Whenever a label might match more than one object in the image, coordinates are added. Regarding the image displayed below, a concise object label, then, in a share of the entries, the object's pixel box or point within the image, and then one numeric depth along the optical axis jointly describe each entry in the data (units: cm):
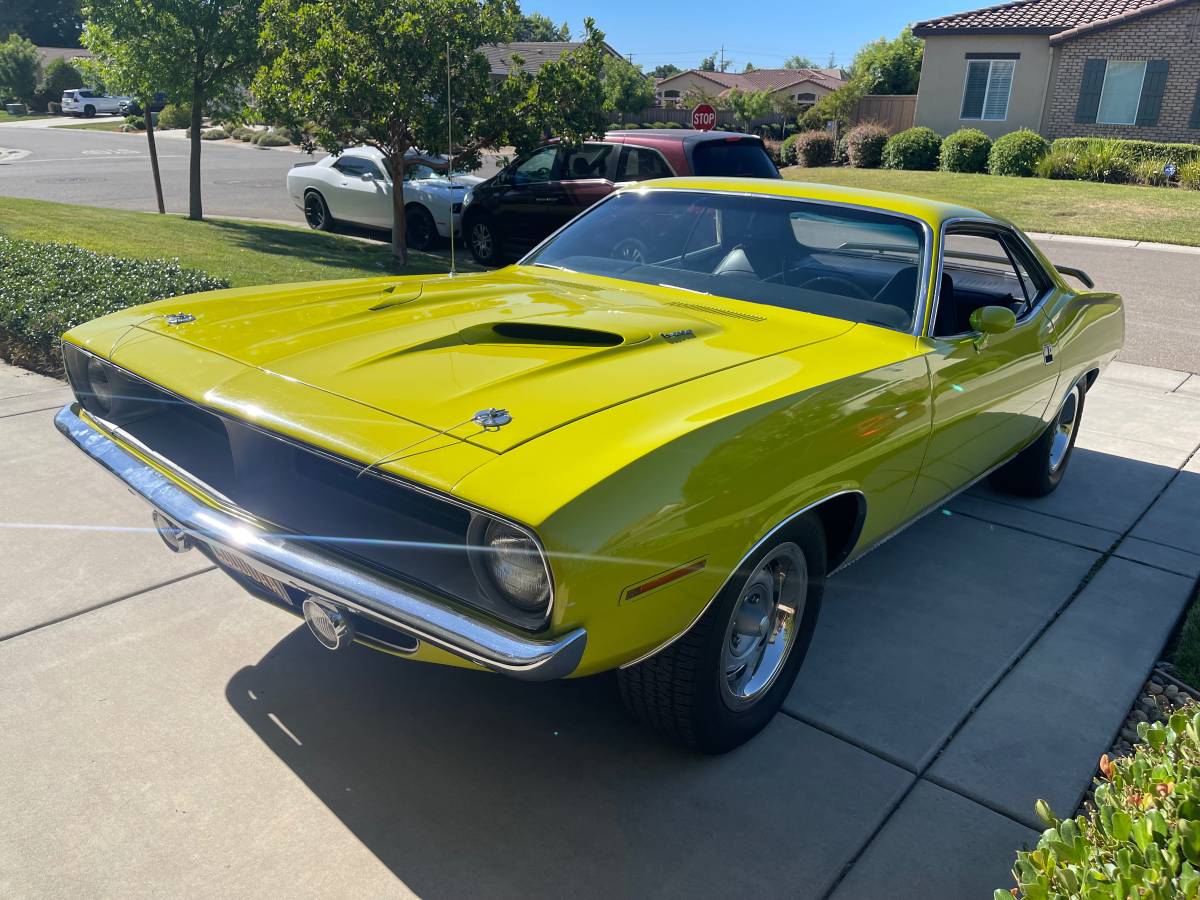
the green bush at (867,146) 2639
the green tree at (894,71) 4878
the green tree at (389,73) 1016
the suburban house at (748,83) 7212
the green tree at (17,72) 5319
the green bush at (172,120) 4522
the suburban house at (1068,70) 2488
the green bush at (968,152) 2461
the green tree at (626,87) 5150
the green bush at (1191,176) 2152
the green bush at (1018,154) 2383
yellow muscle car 233
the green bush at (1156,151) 2259
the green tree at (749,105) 5547
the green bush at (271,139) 3912
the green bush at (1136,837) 165
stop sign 1463
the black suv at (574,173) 1027
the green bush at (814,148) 2745
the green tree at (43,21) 7794
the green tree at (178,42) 1224
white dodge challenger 1265
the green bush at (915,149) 2538
